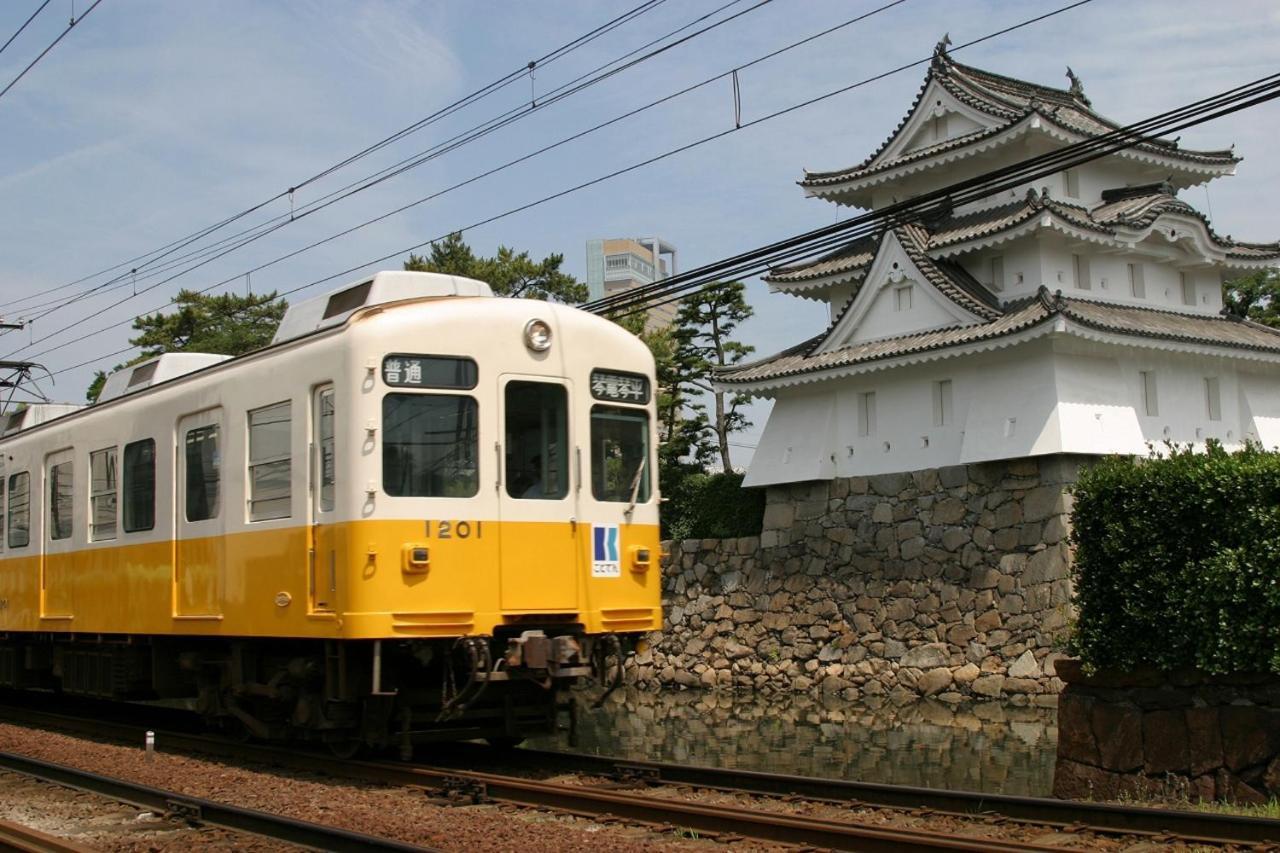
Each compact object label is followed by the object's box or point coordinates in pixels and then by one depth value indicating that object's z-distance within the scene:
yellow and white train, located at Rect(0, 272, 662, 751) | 9.20
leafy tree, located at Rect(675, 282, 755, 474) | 31.91
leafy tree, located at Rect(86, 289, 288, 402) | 37.97
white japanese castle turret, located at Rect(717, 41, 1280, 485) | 20.66
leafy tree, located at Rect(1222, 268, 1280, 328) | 34.03
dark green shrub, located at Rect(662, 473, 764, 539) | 25.14
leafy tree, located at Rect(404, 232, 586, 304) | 32.62
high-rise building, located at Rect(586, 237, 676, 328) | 118.44
